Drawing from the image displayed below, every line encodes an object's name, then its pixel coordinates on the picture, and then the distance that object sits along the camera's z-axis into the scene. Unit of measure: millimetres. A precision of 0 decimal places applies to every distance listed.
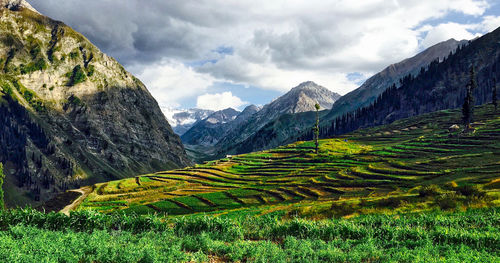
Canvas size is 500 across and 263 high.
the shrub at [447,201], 35094
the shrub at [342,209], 42031
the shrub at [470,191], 36769
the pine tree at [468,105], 130038
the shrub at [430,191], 41209
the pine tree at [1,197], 95688
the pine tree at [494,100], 166688
